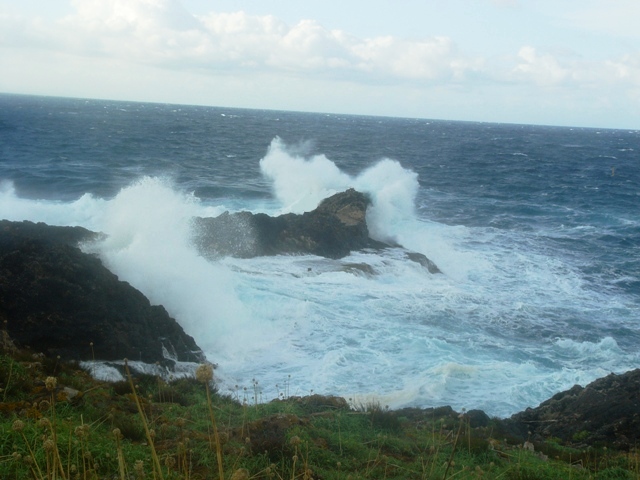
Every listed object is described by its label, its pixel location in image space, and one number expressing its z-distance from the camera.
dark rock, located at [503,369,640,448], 9.05
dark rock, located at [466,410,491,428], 9.04
